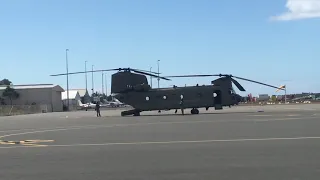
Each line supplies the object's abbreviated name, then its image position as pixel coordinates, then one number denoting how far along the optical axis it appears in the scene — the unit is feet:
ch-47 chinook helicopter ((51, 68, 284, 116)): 146.20
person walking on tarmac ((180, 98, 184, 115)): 146.67
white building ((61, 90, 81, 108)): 430.73
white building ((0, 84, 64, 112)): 344.69
